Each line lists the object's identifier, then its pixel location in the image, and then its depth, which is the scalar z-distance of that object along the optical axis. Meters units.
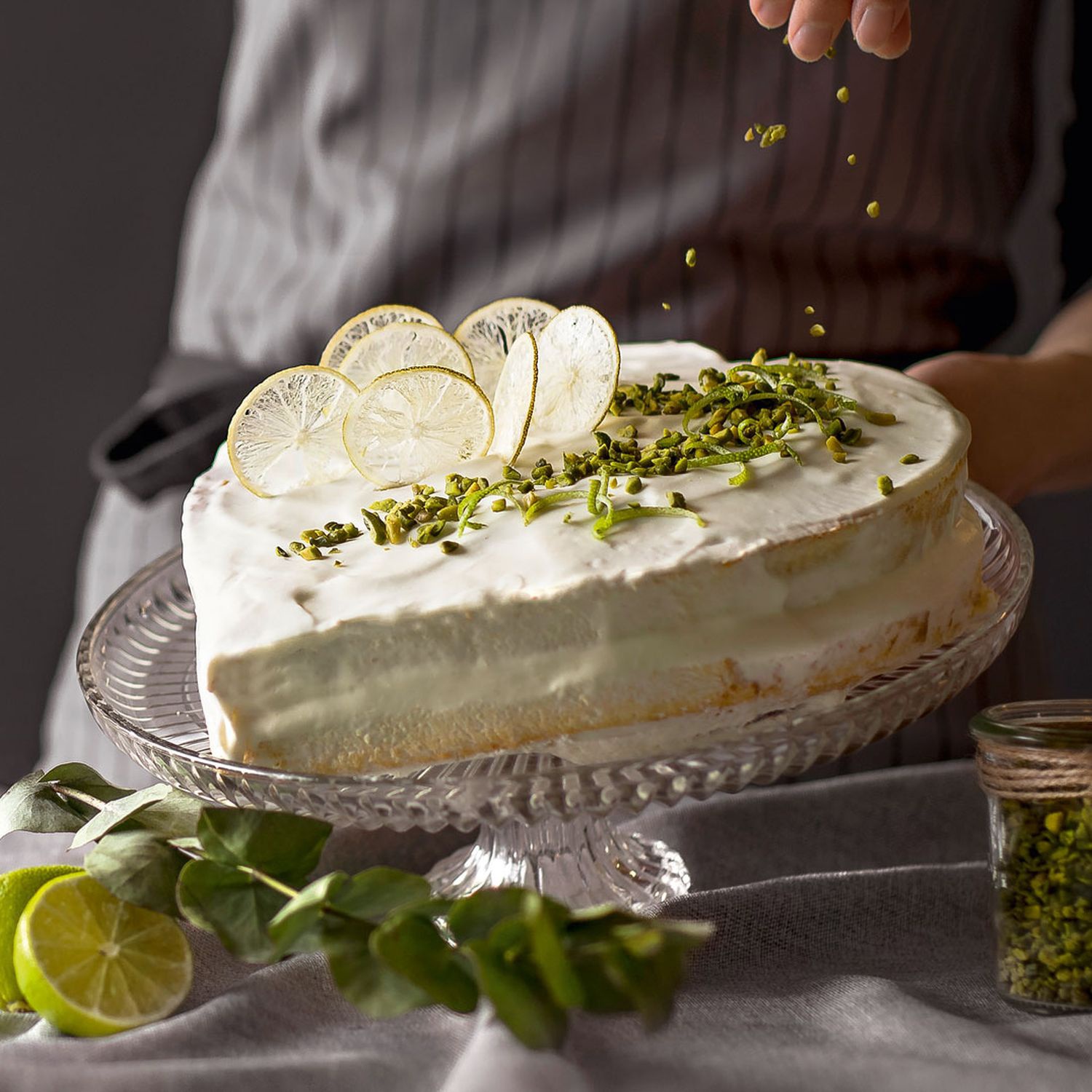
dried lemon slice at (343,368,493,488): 0.98
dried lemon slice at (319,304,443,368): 1.04
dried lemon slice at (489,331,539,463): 0.97
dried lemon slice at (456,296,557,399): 1.05
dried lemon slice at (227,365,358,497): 0.99
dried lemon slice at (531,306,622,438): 0.99
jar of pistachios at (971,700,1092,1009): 0.92
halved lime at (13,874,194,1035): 0.91
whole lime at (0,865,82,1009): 0.95
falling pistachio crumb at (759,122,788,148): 1.01
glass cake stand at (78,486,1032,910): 0.90
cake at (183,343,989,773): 0.91
